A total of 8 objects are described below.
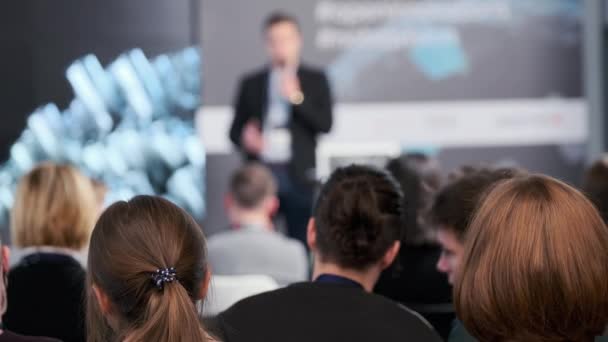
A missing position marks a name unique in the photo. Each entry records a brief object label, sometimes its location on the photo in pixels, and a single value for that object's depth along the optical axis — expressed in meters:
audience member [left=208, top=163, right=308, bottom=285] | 6.56
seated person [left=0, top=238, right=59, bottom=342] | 3.08
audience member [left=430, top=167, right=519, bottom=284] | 4.22
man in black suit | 10.67
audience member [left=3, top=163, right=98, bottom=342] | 4.46
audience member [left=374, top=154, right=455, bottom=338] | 5.21
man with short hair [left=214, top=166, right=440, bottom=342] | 3.40
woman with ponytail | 2.74
